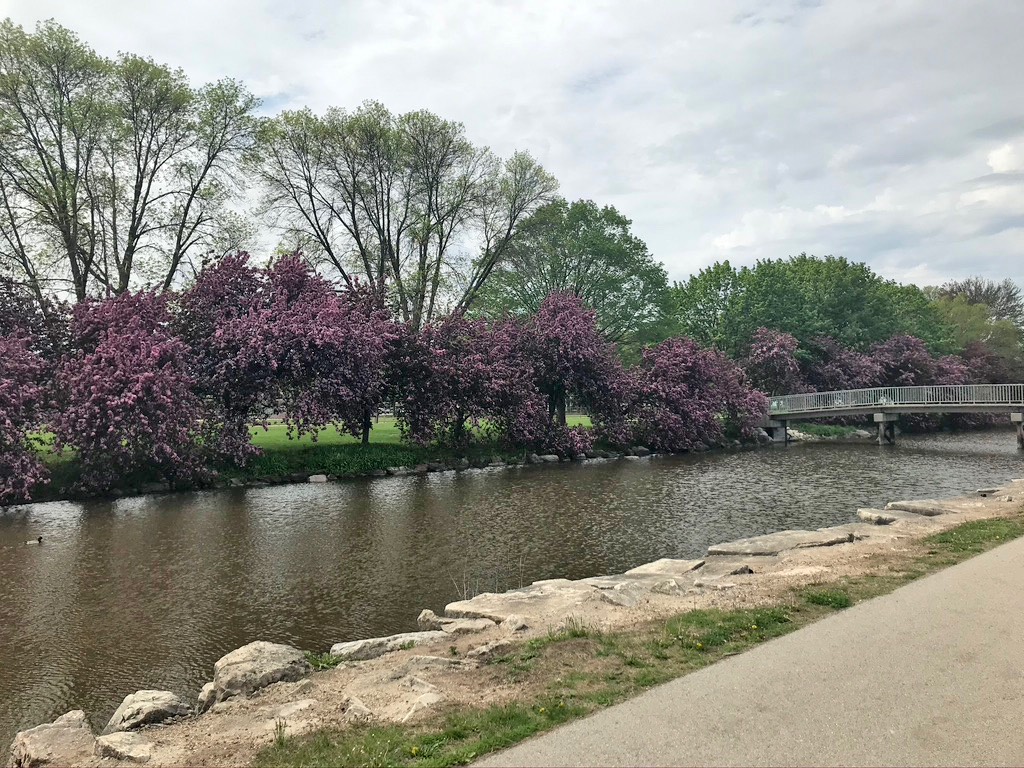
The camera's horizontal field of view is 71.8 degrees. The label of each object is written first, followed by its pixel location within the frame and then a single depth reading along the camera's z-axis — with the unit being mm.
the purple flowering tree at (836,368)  55438
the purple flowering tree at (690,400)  40594
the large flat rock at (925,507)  17297
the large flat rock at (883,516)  16656
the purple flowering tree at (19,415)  22188
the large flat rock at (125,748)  5684
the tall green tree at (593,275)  49312
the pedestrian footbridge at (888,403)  44062
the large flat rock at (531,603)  9781
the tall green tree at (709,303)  57406
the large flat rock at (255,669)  7449
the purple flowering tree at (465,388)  33125
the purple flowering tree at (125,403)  23719
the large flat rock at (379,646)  8625
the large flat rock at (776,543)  13875
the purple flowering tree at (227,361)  27625
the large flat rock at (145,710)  7004
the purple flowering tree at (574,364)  38688
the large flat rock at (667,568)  12281
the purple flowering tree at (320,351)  28359
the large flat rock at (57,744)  6023
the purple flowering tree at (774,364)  52938
